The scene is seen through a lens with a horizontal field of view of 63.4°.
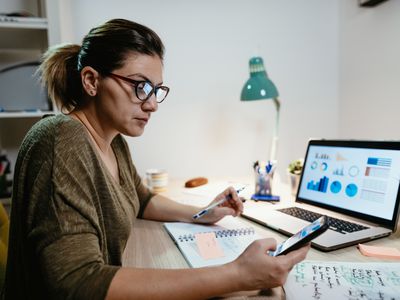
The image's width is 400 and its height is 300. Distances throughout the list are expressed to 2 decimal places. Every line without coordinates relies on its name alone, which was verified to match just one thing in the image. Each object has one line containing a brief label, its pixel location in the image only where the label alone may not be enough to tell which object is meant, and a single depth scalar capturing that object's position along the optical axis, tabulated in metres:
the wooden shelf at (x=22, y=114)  1.42
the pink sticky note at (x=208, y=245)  0.79
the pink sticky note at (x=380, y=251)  0.77
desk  0.75
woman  0.56
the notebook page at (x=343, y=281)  0.60
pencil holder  1.36
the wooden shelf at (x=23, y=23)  1.37
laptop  0.91
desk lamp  1.50
